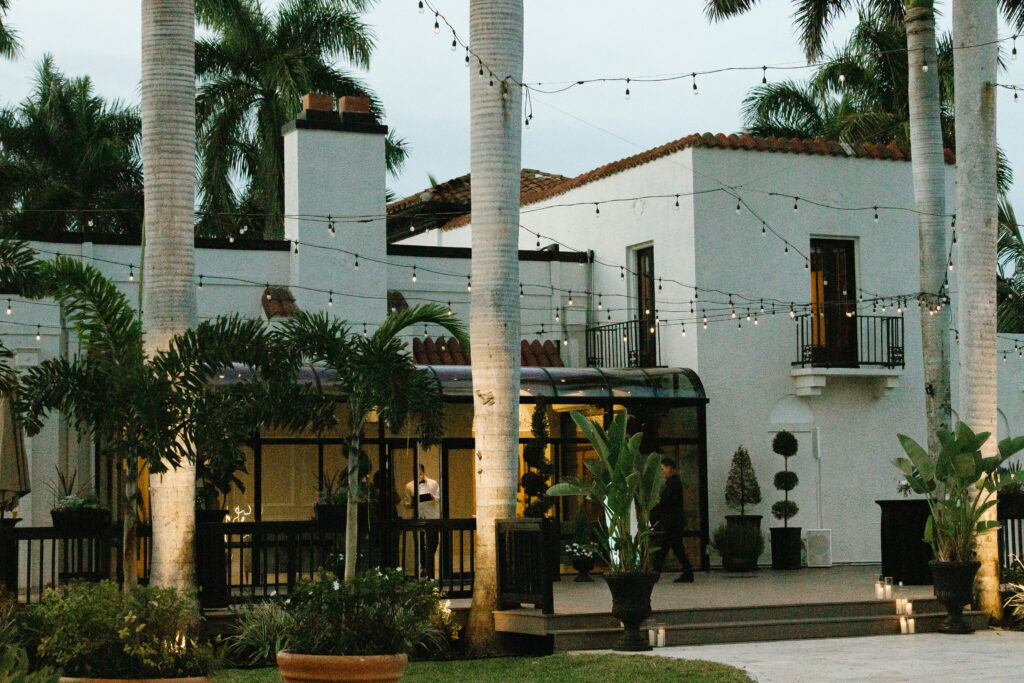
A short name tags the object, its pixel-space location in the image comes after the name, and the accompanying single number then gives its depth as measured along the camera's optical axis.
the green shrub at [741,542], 20.75
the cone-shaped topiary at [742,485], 21.52
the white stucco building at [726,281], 21.92
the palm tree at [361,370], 13.14
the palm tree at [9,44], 30.25
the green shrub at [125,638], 9.73
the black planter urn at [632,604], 13.54
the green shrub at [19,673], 7.31
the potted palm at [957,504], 15.06
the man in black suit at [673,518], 18.81
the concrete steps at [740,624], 13.67
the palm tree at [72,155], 32.94
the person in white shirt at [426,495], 20.20
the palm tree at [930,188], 19.27
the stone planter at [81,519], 15.19
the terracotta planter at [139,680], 9.34
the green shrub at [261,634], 13.16
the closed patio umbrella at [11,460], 14.02
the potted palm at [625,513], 13.57
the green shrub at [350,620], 9.84
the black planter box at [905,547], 17.81
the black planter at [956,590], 15.00
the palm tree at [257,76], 29.66
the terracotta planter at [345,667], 9.45
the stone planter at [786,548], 21.77
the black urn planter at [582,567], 19.64
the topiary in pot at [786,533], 21.62
